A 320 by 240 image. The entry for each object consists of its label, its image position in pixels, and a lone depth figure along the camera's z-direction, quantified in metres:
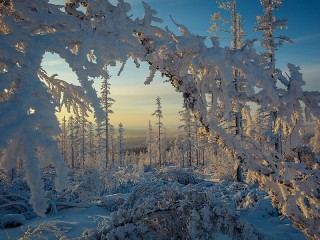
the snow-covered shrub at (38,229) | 4.39
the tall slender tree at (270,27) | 19.45
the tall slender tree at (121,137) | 75.44
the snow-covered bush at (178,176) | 17.55
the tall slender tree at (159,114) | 53.98
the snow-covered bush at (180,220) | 3.87
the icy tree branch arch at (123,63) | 1.59
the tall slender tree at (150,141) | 81.45
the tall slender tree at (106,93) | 39.45
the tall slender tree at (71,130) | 66.69
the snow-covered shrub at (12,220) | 7.37
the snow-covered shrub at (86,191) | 9.48
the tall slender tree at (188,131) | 52.69
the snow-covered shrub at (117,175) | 9.71
